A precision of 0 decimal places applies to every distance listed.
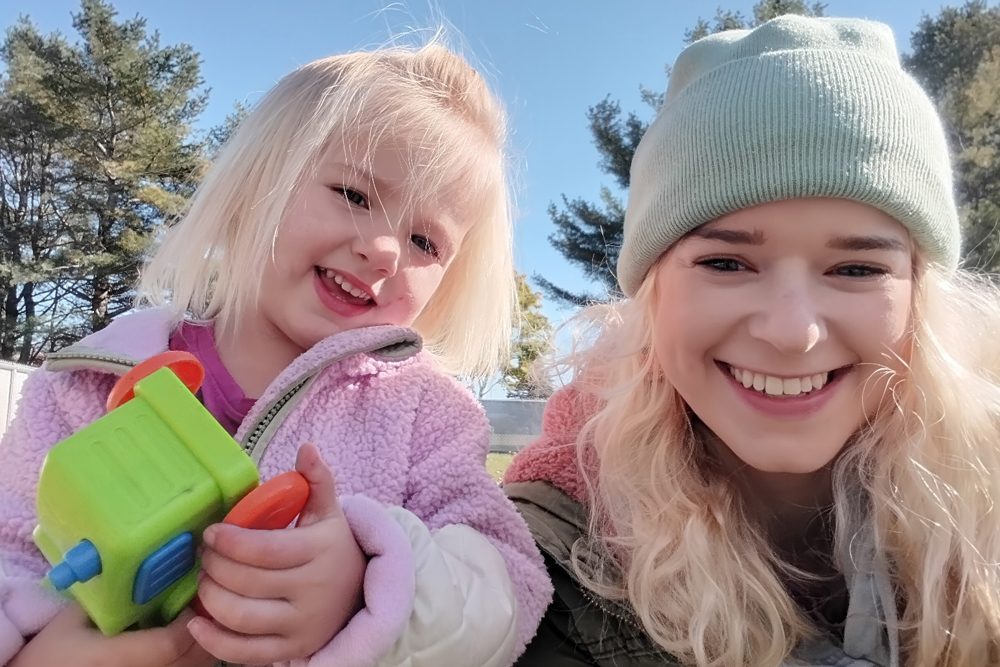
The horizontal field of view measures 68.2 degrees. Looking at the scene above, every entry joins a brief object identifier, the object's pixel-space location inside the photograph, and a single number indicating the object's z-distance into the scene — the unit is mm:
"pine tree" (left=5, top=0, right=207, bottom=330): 13922
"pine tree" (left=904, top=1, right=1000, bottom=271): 9070
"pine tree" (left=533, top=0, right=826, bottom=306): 11305
